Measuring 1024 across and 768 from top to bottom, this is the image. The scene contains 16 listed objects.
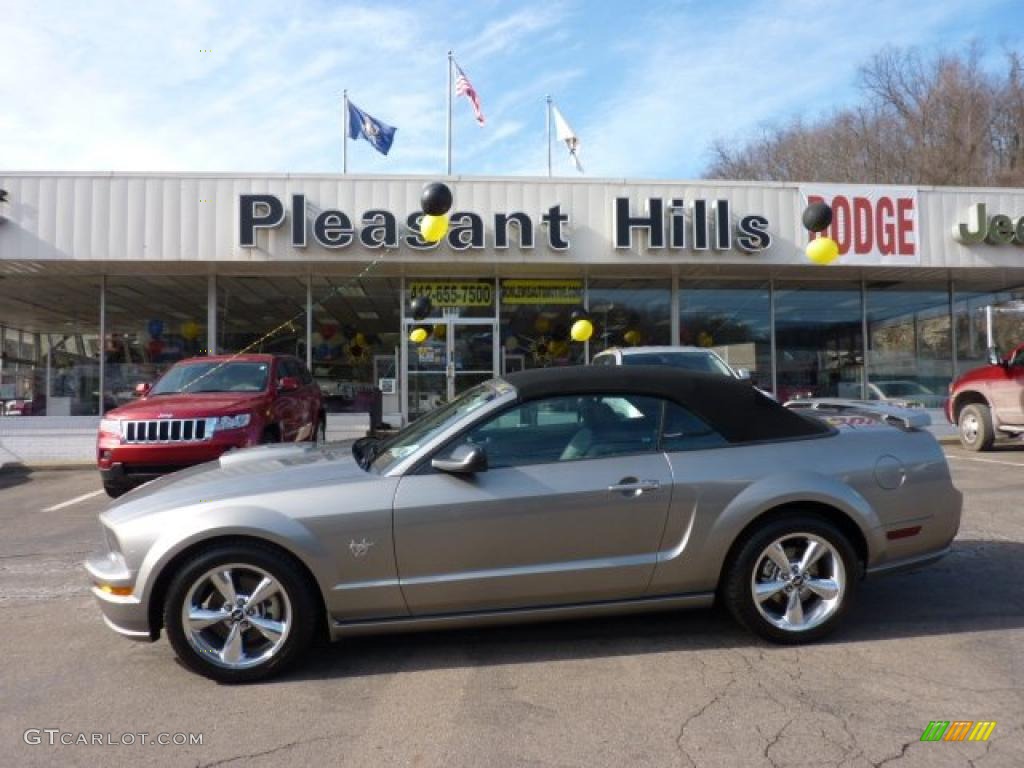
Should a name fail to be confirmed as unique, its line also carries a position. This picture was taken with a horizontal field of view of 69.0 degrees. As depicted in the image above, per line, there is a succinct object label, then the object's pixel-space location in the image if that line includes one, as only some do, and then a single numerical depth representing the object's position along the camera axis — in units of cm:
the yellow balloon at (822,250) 1267
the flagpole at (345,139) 1677
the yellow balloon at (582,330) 1432
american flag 1725
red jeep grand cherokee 736
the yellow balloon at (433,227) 1083
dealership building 1310
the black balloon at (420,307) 1466
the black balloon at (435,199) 1036
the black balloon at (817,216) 1266
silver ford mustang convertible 355
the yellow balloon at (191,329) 1530
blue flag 1689
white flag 1752
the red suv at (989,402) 1155
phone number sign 1518
